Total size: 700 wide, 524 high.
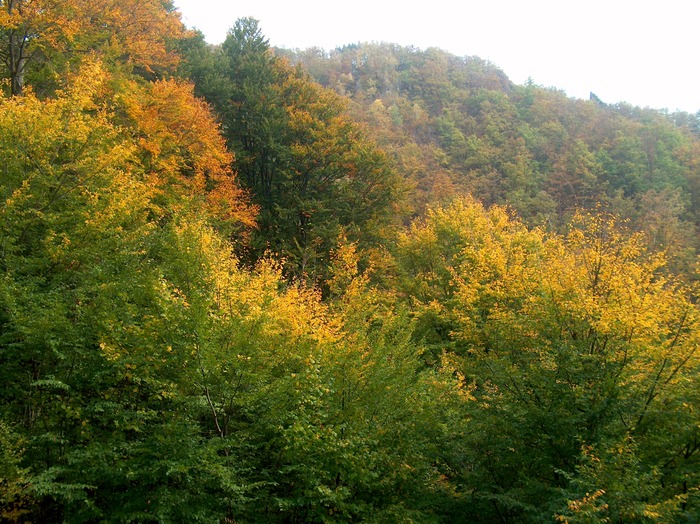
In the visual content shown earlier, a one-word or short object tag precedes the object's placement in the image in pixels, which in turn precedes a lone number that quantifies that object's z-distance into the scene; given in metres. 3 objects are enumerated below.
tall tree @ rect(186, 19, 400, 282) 28.22
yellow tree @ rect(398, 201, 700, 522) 8.43
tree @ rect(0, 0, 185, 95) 17.17
